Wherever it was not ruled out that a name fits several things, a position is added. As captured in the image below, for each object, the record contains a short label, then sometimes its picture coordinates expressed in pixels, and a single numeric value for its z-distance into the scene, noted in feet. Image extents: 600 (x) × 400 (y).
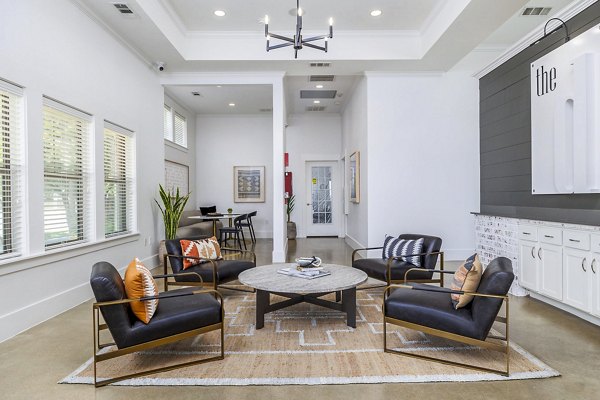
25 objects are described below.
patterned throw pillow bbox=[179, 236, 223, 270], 12.71
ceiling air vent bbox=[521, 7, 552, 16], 14.35
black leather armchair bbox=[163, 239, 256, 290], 12.09
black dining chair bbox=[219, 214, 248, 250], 23.01
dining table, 21.43
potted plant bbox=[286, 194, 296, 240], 29.45
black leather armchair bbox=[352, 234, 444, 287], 12.18
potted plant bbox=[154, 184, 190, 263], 18.21
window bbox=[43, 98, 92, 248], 11.14
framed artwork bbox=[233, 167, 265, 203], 30.91
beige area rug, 7.22
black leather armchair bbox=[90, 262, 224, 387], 7.02
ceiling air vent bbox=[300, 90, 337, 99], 24.56
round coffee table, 9.30
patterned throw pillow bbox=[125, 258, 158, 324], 7.45
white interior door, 30.99
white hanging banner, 10.22
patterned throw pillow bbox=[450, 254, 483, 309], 7.91
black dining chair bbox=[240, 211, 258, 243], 25.77
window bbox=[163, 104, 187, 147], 24.95
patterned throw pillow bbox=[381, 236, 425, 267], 13.14
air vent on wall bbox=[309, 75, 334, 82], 21.09
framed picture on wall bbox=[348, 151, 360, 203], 21.89
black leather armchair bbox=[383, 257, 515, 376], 7.39
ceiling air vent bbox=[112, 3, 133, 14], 12.38
